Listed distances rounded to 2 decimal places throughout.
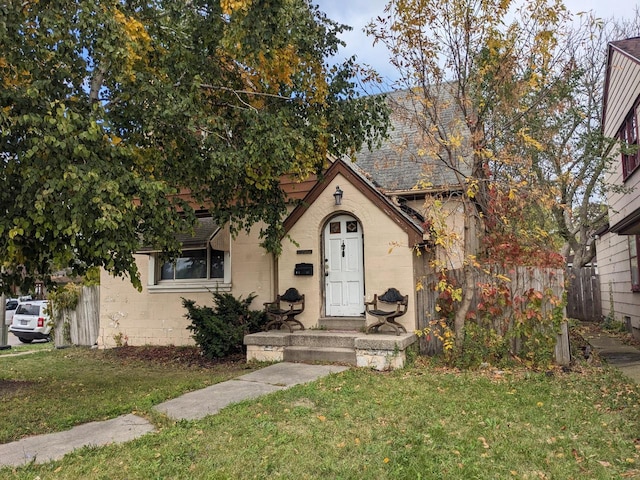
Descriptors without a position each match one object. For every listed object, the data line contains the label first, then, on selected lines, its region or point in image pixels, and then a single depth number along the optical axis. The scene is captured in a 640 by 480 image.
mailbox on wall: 9.84
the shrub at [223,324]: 9.66
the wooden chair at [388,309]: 8.81
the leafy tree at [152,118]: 5.57
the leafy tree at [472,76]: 8.49
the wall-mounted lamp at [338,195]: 9.67
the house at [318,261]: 9.31
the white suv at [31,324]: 18.75
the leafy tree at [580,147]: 13.01
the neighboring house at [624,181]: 10.93
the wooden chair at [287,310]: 9.74
